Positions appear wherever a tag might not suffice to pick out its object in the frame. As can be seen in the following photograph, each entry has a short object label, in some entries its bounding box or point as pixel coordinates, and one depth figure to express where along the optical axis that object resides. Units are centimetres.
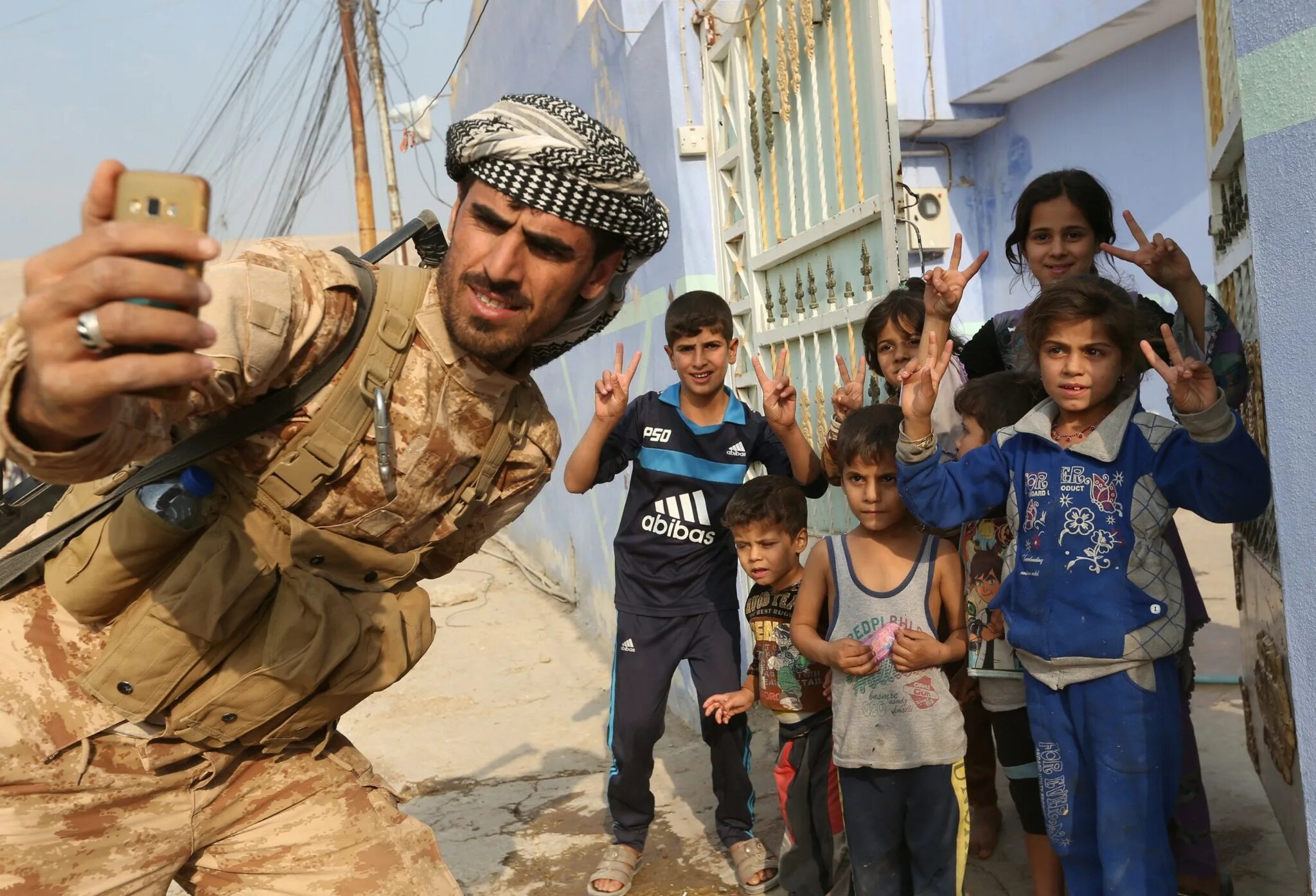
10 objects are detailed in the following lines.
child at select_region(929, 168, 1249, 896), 232
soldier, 179
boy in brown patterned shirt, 297
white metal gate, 336
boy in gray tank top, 260
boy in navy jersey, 341
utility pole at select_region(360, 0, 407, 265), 1417
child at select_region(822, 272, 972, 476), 301
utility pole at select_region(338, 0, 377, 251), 1325
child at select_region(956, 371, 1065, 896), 256
